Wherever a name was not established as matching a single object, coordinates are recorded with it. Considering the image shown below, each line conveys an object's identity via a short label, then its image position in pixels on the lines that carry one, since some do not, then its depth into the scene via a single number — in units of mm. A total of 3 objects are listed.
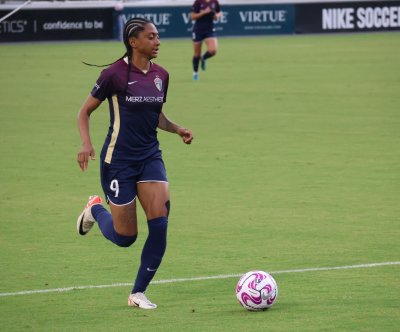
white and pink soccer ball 17875
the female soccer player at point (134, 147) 18344
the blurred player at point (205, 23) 62125
